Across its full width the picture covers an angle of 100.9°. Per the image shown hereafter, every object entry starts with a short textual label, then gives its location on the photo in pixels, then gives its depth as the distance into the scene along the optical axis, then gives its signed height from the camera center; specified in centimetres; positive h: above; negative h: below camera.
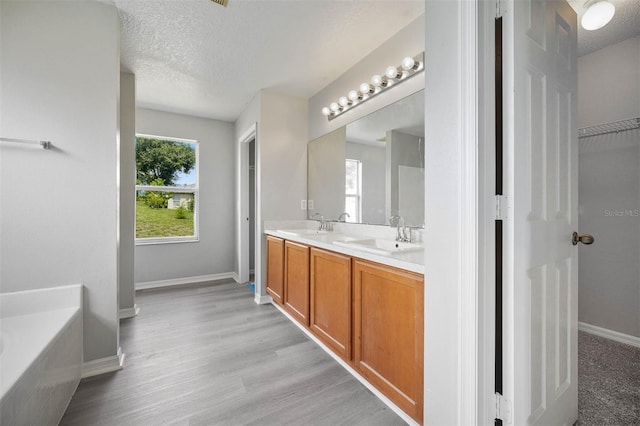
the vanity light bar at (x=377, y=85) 192 +109
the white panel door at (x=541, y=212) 98 +1
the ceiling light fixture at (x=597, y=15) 161 +124
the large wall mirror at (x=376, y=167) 203 +43
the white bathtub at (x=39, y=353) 104 -64
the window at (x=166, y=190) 372 +35
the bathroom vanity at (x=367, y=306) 126 -57
